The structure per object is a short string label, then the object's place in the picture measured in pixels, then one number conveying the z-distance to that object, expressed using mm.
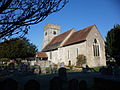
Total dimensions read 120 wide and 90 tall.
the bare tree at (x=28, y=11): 3578
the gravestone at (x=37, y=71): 12910
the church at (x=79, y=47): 20294
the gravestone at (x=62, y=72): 7456
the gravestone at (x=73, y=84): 2582
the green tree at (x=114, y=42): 18277
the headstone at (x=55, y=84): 2476
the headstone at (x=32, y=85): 2003
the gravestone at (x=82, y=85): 2577
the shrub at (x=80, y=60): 19380
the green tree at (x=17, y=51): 26622
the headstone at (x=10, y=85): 1943
